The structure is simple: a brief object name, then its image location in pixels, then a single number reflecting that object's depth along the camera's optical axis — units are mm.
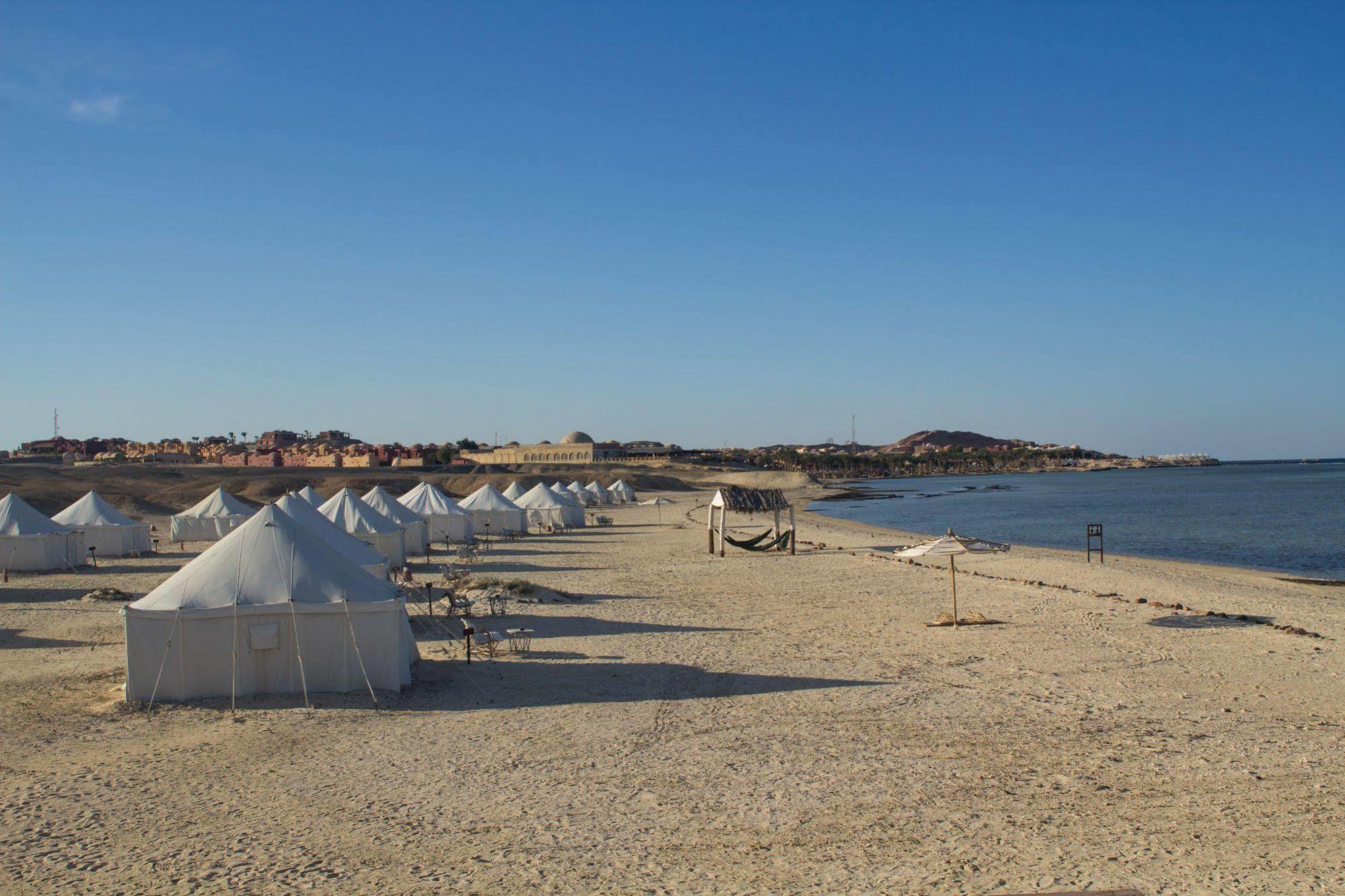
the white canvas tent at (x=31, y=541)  27047
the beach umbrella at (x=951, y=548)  17625
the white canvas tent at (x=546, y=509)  46312
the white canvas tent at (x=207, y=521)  35688
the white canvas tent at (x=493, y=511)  40375
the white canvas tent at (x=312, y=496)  33906
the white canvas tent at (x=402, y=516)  32000
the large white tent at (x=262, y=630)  12086
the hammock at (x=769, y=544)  33188
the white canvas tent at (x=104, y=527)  30969
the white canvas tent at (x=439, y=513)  36344
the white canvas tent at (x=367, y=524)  27297
